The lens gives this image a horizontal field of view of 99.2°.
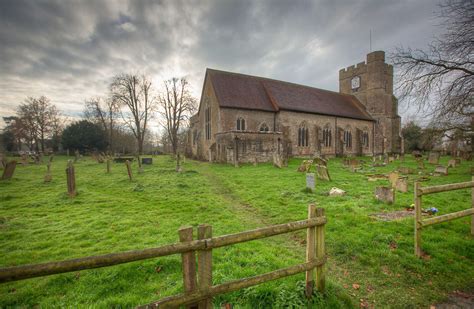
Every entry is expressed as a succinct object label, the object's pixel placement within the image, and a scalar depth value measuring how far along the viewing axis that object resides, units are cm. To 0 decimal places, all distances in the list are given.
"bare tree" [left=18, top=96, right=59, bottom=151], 3547
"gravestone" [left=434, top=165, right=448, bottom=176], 1209
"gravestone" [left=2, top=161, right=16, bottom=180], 1127
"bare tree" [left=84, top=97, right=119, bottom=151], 3816
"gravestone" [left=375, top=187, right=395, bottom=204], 649
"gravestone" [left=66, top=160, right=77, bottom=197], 782
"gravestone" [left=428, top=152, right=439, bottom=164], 1731
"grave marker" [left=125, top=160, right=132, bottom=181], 1120
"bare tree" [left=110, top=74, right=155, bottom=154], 3238
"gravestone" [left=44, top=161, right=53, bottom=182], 1074
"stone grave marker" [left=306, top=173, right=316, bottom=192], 823
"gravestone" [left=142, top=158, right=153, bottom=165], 2022
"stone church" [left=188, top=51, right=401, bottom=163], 1958
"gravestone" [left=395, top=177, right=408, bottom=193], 797
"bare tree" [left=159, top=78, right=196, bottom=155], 3356
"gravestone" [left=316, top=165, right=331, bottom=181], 1038
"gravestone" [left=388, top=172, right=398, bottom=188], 847
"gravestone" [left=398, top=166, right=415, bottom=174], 1307
